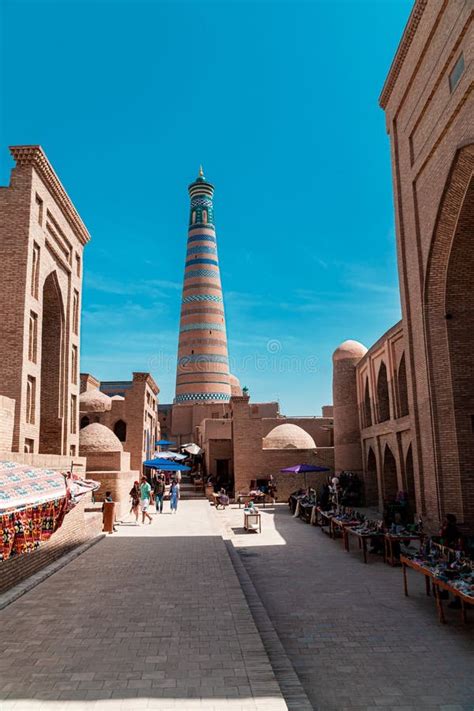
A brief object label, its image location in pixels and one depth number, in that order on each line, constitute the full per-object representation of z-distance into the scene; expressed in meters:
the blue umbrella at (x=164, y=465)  20.06
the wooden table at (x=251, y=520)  13.84
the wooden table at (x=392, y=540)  9.28
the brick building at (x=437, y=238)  9.27
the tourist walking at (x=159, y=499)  17.92
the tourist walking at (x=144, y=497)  15.23
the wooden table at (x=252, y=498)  21.03
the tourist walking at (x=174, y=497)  17.81
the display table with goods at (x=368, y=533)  10.07
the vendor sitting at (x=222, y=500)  20.00
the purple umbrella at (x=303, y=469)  18.89
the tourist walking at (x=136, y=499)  15.52
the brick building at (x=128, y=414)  25.27
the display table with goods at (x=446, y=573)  5.93
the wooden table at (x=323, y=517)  13.16
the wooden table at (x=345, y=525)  11.16
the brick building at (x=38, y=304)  12.20
